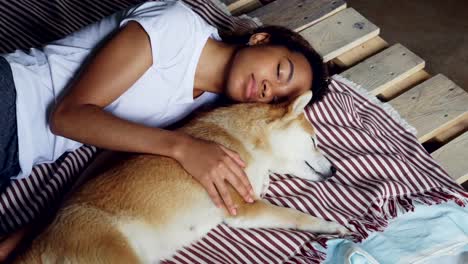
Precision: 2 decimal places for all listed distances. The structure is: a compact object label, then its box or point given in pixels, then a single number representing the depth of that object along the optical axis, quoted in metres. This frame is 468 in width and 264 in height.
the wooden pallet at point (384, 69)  2.09
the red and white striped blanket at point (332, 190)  1.63
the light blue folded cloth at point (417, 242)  1.66
